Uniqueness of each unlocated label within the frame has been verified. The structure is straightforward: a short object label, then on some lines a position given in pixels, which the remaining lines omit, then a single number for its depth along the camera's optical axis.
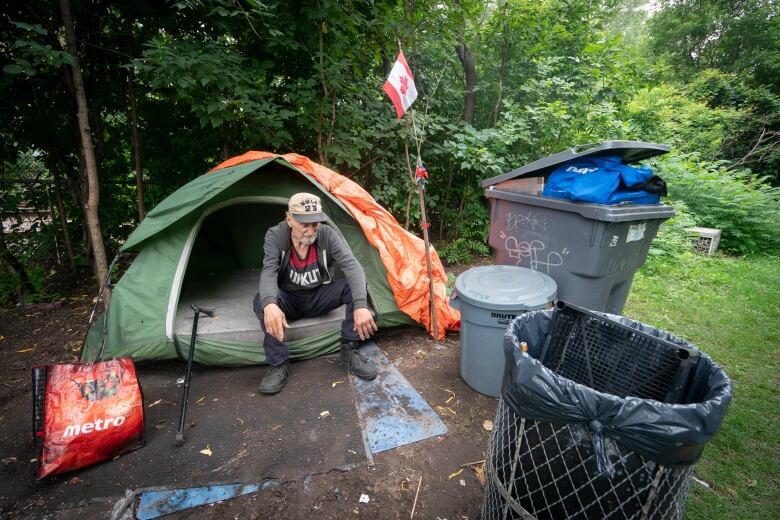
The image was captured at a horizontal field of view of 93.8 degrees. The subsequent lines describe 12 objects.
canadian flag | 2.64
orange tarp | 2.95
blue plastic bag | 2.24
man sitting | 2.46
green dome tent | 2.54
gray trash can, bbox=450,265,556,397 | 2.12
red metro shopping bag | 1.78
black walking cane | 2.06
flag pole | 2.76
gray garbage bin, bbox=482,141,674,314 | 2.23
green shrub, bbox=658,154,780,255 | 5.84
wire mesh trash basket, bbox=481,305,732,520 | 0.97
